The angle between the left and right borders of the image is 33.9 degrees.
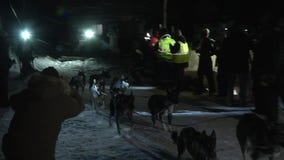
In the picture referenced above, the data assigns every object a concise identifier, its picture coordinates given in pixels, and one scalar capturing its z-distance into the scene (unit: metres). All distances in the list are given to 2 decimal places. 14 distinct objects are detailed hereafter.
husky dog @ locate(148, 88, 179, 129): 8.09
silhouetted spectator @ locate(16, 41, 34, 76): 15.80
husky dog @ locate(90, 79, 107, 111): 9.85
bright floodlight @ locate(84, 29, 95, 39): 29.38
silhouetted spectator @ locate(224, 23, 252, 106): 9.79
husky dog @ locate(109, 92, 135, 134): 8.15
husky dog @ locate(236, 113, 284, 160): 5.30
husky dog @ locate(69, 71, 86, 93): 10.87
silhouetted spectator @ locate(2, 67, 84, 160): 3.83
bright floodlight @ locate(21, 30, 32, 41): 16.18
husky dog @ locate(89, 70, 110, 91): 10.05
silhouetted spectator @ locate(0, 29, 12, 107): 9.89
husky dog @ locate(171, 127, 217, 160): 5.55
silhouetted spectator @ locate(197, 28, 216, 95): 11.29
